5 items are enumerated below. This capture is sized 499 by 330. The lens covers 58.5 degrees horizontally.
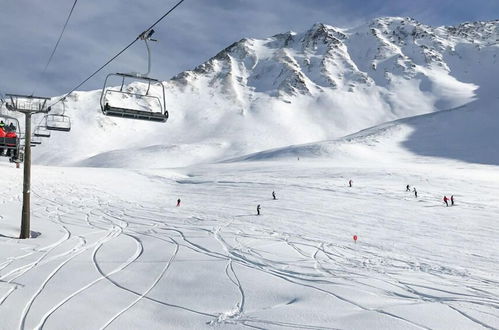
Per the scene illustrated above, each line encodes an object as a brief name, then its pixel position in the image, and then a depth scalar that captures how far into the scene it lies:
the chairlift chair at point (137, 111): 9.42
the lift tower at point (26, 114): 15.11
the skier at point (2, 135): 24.86
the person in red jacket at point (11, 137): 24.77
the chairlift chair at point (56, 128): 21.55
